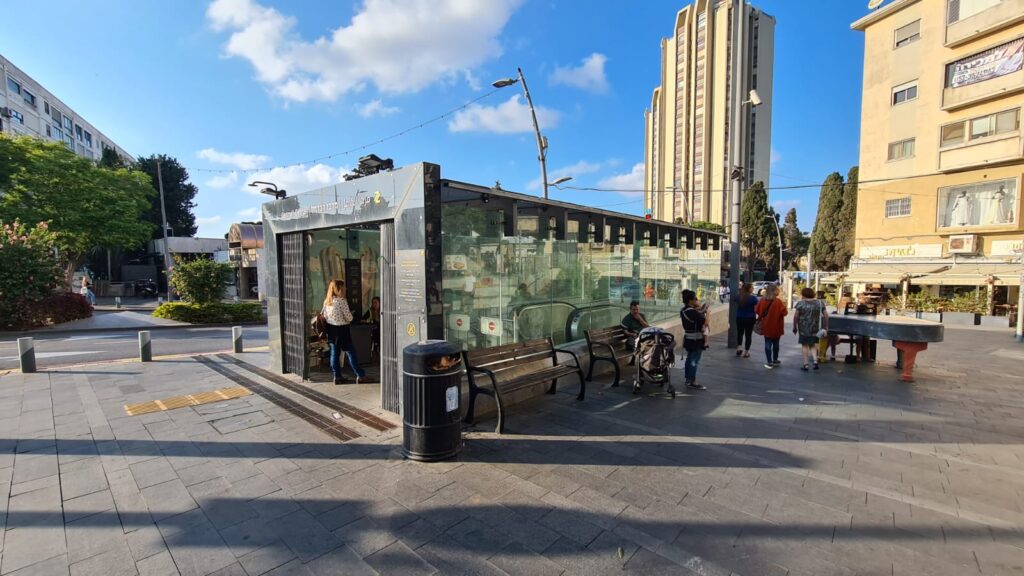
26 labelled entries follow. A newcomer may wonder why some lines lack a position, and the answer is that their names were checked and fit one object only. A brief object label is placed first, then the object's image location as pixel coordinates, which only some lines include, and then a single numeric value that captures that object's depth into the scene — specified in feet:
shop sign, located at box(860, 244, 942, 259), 76.28
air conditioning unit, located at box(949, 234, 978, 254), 70.54
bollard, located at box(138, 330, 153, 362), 29.58
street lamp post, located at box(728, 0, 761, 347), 33.71
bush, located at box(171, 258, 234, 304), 58.54
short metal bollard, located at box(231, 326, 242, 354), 33.30
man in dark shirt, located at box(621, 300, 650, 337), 25.58
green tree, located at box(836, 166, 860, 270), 130.21
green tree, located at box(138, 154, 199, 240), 140.45
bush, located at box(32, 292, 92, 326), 50.60
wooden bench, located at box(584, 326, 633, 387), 23.05
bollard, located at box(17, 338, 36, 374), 26.13
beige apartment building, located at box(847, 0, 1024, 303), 67.51
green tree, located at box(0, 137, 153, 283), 73.46
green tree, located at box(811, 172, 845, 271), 135.13
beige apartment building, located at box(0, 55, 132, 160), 120.37
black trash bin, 13.58
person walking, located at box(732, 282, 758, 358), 32.17
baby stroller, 20.49
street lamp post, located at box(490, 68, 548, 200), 41.32
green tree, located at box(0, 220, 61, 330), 46.43
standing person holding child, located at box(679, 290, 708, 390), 22.29
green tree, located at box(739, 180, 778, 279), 161.27
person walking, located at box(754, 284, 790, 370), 28.12
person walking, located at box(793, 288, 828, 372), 26.81
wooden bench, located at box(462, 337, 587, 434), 16.79
